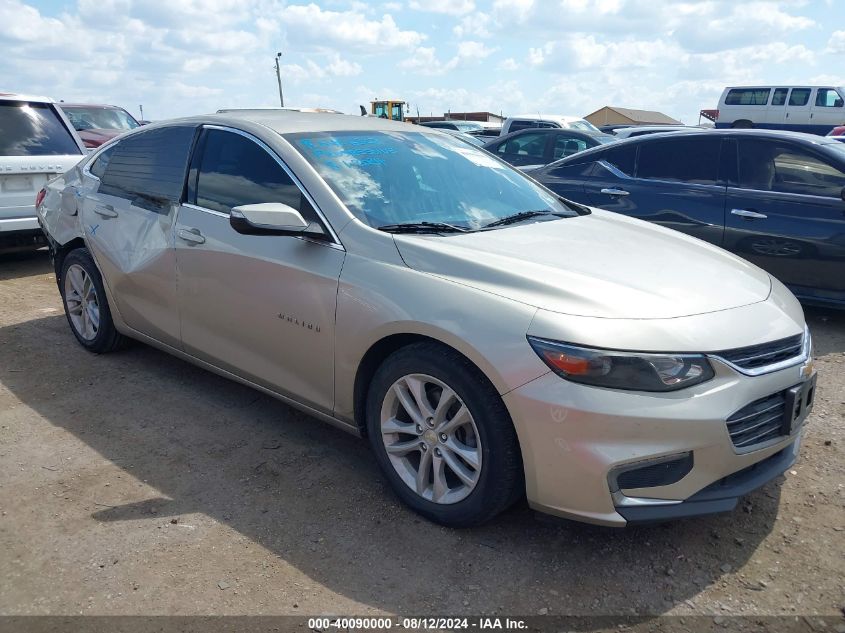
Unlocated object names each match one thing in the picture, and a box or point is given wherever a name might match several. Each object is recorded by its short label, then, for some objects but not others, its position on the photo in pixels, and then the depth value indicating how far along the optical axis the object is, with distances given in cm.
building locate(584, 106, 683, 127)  3691
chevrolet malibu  249
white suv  698
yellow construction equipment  3472
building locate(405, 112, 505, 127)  4105
